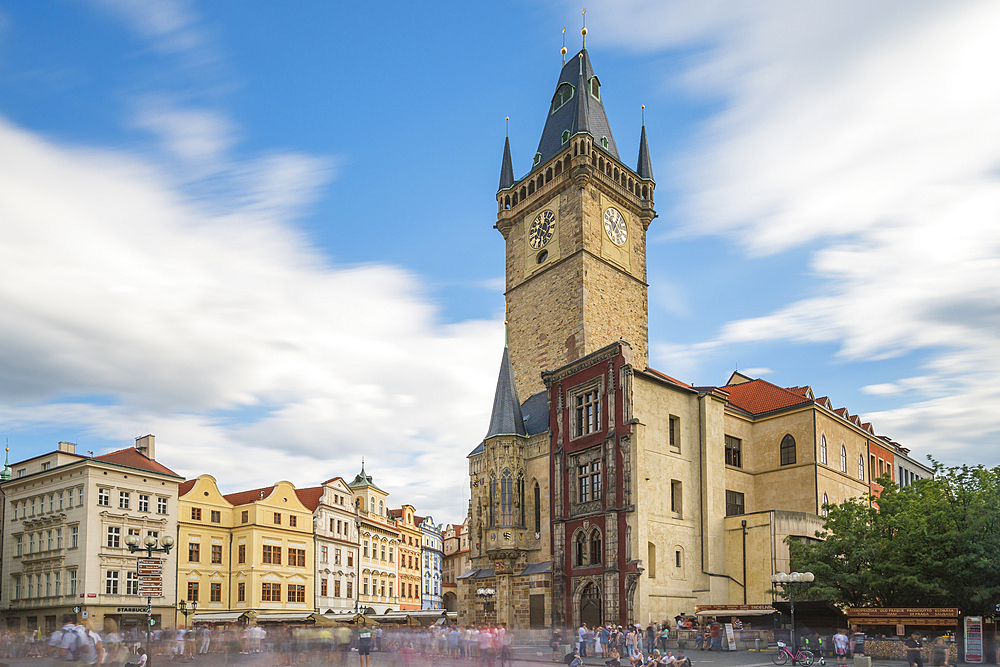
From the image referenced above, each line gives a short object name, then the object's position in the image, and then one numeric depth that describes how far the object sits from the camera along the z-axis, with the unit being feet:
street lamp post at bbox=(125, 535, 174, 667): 81.63
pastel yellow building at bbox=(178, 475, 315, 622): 197.98
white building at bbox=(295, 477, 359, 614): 226.17
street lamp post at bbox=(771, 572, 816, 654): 102.22
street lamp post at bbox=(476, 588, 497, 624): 146.49
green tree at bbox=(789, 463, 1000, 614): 106.32
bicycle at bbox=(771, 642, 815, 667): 91.09
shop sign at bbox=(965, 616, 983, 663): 92.73
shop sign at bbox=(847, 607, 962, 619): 96.94
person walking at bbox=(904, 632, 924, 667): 81.10
